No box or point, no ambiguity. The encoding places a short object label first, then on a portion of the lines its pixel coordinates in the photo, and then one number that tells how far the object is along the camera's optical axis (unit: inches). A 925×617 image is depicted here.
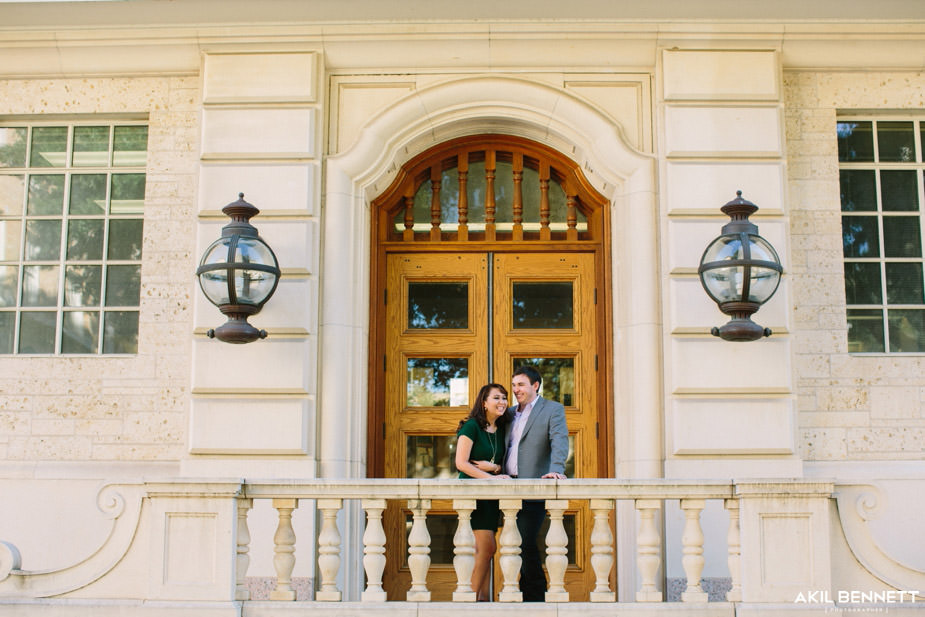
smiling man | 260.5
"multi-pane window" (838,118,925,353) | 323.6
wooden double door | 321.4
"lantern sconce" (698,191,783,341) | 287.6
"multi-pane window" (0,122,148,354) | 330.0
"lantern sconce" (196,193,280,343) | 290.2
